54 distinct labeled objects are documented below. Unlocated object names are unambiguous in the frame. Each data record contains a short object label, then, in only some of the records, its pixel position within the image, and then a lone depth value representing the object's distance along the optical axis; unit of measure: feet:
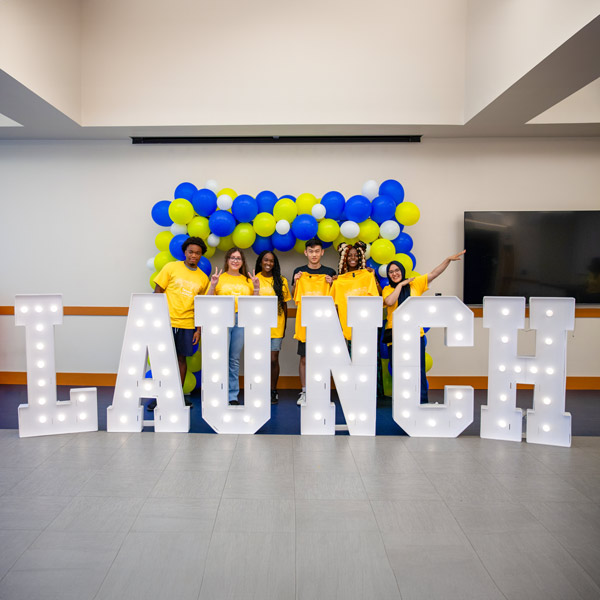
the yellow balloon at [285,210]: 13.69
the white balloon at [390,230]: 14.02
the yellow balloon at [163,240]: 14.69
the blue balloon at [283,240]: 13.98
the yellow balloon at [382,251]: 13.94
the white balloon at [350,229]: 13.69
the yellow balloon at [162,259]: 14.38
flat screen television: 15.80
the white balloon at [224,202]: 13.73
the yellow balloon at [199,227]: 13.88
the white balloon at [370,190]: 14.26
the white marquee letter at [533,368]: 10.01
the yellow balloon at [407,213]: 14.30
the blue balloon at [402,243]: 14.73
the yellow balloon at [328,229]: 13.80
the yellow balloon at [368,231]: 14.05
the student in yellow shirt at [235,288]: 12.81
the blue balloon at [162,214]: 14.53
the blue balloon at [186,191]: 14.32
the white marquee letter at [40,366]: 10.21
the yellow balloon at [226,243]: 14.52
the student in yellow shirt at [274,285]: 13.34
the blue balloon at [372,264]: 14.49
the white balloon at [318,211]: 13.58
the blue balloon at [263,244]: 14.26
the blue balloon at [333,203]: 13.84
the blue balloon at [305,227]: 13.55
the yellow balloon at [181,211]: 13.74
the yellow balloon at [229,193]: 14.20
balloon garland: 13.73
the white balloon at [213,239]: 14.15
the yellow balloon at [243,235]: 13.91
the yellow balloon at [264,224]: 13.71
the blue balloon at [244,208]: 13.66
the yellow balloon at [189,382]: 14.29
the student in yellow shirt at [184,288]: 12.61
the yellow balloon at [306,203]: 13.80
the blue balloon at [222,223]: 13.60
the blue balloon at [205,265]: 14.12
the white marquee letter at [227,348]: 10.34
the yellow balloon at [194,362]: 14.14
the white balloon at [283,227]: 13.62
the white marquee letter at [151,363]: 10.39
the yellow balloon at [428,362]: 14.35
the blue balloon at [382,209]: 14.16
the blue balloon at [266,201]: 13.99
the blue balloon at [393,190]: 14.55
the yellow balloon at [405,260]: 14.19
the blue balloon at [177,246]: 13.87
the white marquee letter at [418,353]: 10.25
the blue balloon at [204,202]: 13.83
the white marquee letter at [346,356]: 10.34
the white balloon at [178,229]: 14.23
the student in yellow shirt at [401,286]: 12.22
